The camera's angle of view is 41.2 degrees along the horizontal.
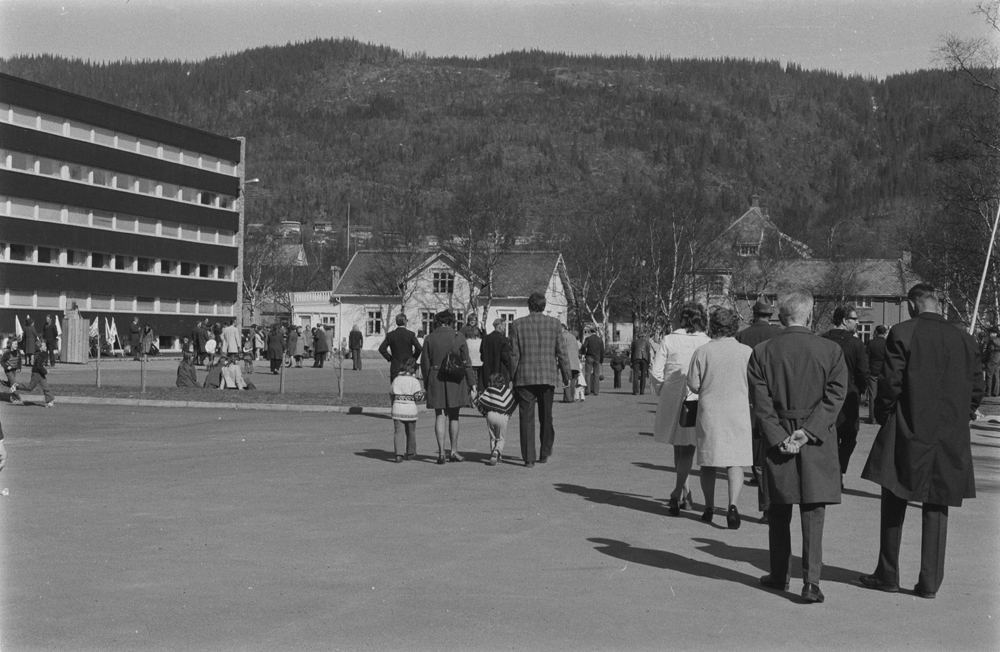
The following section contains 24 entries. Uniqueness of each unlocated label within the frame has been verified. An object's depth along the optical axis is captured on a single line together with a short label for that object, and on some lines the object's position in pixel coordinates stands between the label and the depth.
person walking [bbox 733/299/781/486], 11.52
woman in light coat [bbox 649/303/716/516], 11.37
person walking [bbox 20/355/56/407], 24.91
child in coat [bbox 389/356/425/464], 15.45
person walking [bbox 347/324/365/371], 52.34
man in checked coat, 15.03
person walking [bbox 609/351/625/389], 38.94
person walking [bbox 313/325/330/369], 52.00
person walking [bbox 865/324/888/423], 16.45
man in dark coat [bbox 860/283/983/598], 7.79
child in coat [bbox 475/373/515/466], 15.25
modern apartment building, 68.06
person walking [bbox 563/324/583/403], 23.69
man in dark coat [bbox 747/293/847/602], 7.80
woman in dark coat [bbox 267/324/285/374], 42.12
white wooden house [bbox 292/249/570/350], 94.88
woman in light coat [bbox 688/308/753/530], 10.48
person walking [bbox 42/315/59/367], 47.41
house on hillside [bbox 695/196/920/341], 80.62
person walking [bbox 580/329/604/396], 32.66
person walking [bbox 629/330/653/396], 34.00
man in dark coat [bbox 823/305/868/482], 12.38
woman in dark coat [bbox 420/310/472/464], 15.57
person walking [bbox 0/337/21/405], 24.52
